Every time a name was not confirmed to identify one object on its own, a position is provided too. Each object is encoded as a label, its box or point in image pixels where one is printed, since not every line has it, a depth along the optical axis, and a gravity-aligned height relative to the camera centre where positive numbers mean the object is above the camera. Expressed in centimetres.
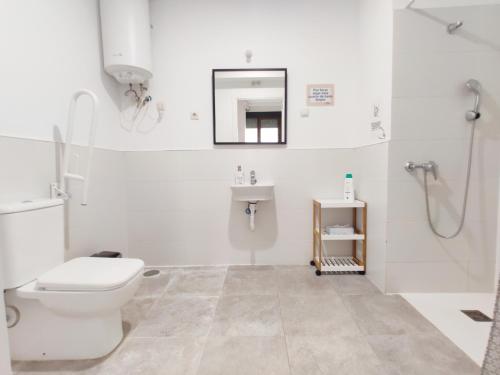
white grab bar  141 +22
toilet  109 -56
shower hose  161 -19
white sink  204 -15
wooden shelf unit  199 -53
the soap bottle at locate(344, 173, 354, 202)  207 -11
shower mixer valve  160 +7
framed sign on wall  218 +76
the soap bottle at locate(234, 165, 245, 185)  219 -1
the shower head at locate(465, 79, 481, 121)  155 +54
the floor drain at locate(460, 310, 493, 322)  141 -86
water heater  180 +109
